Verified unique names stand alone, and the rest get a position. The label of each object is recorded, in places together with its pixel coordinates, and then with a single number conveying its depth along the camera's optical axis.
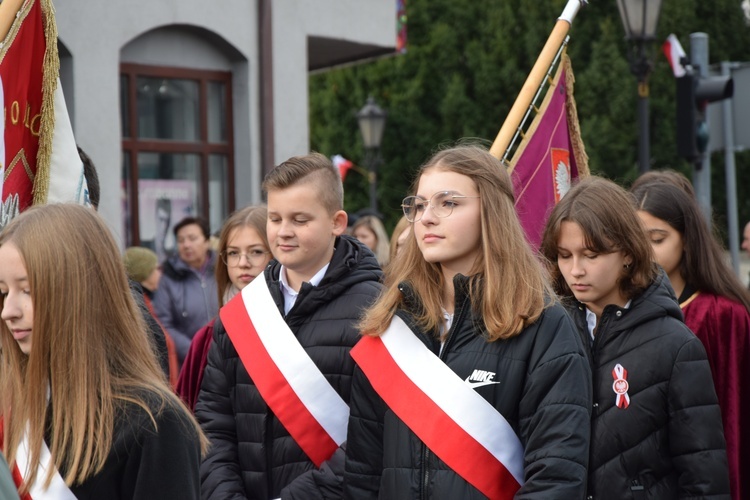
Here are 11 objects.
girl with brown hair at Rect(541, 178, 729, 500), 6.75
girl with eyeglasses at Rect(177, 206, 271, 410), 9.59
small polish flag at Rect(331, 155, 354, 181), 38.38
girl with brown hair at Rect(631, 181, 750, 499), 8.78
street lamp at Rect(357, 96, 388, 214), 37.56
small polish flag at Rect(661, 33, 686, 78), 19.17
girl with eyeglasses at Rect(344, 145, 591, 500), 6.04
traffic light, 17.94
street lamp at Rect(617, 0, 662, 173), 17.08
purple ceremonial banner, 9.65
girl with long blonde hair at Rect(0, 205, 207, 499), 4.48
